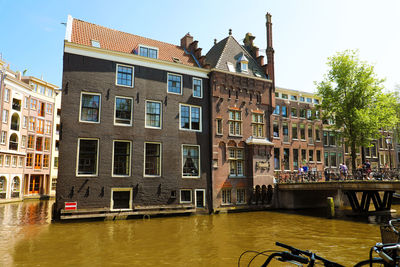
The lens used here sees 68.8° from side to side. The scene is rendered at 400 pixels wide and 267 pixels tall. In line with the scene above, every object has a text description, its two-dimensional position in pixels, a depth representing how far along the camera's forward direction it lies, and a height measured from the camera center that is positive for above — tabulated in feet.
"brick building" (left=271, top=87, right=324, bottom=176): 119.34 +16.49
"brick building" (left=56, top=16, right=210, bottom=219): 69.26 +11.41
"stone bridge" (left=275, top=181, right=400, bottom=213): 69.72 -7.01
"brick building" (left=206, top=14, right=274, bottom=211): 87.56 +13.33
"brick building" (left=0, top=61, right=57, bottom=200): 133.90 +18.07
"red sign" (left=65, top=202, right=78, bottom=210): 65.41 -7.81
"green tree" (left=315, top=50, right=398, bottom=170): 98.27 +24.93
